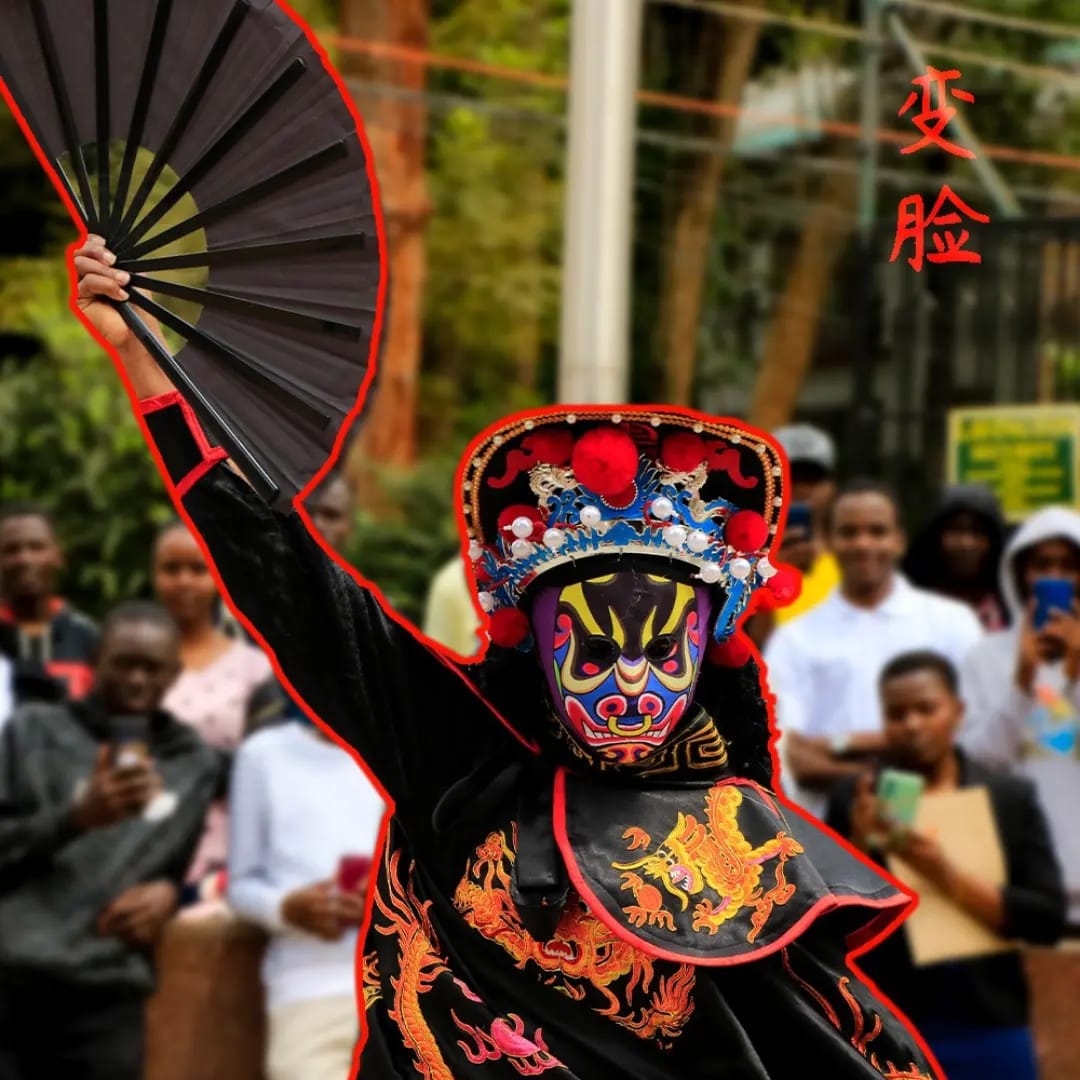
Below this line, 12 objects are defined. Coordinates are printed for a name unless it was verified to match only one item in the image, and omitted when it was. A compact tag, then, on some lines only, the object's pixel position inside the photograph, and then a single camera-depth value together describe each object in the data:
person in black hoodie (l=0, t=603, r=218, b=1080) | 12.28
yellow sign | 16.31
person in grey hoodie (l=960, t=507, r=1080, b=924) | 13.01
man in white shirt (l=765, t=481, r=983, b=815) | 13.16
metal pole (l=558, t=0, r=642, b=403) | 14.49
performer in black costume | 7.41
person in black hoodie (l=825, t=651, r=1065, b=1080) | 12.27
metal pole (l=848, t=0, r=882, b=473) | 18.94
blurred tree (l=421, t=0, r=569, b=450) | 25.61
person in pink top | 13.25
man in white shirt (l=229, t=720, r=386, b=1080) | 12.40
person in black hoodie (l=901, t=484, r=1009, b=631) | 14.84
